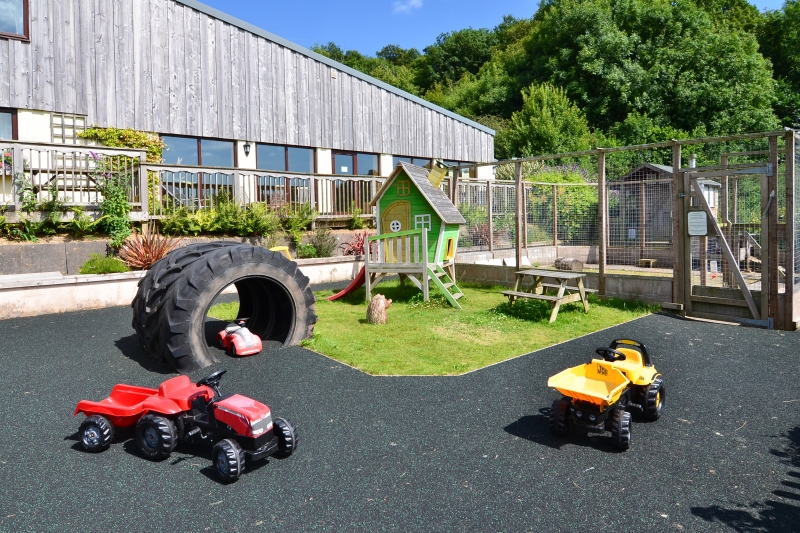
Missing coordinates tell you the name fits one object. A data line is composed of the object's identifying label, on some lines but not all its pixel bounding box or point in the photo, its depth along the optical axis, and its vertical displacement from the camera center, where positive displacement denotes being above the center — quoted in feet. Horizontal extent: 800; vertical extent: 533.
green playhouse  33.83 +0.70
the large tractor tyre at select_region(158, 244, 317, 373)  19.29 -2.16
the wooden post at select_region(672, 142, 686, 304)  28.84 +0.65
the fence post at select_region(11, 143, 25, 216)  33.73 +4.62
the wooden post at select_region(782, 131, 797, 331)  24.75 +0.06
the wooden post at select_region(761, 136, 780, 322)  25.29 +0.14
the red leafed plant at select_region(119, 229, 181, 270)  35.45 -0.30
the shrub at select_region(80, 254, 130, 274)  34.04 -1.18
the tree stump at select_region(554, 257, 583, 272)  37.76 -1.51
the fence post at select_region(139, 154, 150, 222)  38.51 +3.90
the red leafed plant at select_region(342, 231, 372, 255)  48.73 -0.27
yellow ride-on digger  13.32 -3.80
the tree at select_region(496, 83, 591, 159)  109.91 +22.92
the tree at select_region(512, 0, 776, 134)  118.42 +38.60
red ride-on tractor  12.28 -4.15
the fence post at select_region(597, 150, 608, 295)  32.58 +2.13
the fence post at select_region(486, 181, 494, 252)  43.09 +3.61
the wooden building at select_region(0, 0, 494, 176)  45.78 +15.16
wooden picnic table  28.50 -2.54
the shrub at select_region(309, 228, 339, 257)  45.57 +0.11
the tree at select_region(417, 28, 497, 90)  201.46 +68.33
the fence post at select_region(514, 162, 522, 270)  36.55 +1.88
